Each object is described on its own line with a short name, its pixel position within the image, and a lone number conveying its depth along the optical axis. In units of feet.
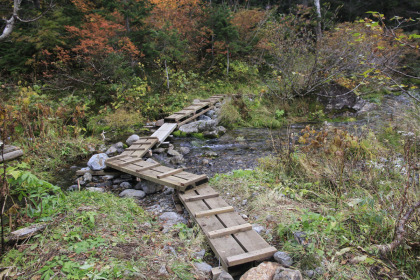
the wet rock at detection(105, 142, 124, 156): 21.08
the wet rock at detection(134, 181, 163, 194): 15.11
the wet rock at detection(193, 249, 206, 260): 9.02
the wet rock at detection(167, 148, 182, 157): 21.12
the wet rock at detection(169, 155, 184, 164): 20.22
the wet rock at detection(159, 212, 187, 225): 11.60
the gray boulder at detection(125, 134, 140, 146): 23.51
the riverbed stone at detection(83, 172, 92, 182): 16.61
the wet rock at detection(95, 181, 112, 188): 16.25
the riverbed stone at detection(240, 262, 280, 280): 7.69
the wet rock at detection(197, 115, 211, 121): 30.16
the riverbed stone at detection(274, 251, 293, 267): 8.10
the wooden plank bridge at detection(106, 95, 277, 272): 8.54
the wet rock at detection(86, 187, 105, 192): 14.93
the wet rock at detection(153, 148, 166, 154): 22.09
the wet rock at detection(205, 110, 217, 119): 31.37
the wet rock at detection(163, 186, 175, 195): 14.99
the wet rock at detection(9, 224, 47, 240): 8.26
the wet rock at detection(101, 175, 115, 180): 17.25
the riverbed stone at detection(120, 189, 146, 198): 14.51
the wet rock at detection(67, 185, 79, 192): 14.95
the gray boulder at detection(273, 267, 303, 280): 7.19
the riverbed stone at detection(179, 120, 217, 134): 26.76
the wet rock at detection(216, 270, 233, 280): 7.70
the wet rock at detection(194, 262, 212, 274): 8.40
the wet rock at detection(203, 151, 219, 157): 21.33
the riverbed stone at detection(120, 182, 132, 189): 16.01
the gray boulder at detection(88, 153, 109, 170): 17.39
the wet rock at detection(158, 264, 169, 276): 7.80
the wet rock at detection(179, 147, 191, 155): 22.27
